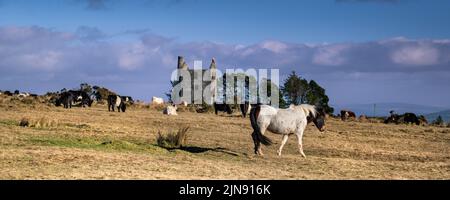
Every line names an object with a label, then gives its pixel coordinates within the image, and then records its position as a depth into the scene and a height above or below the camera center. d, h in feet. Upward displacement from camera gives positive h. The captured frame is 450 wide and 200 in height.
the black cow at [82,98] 185.37 +3.51
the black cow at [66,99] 179.49 +2.88
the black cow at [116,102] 171.73 +2.13
